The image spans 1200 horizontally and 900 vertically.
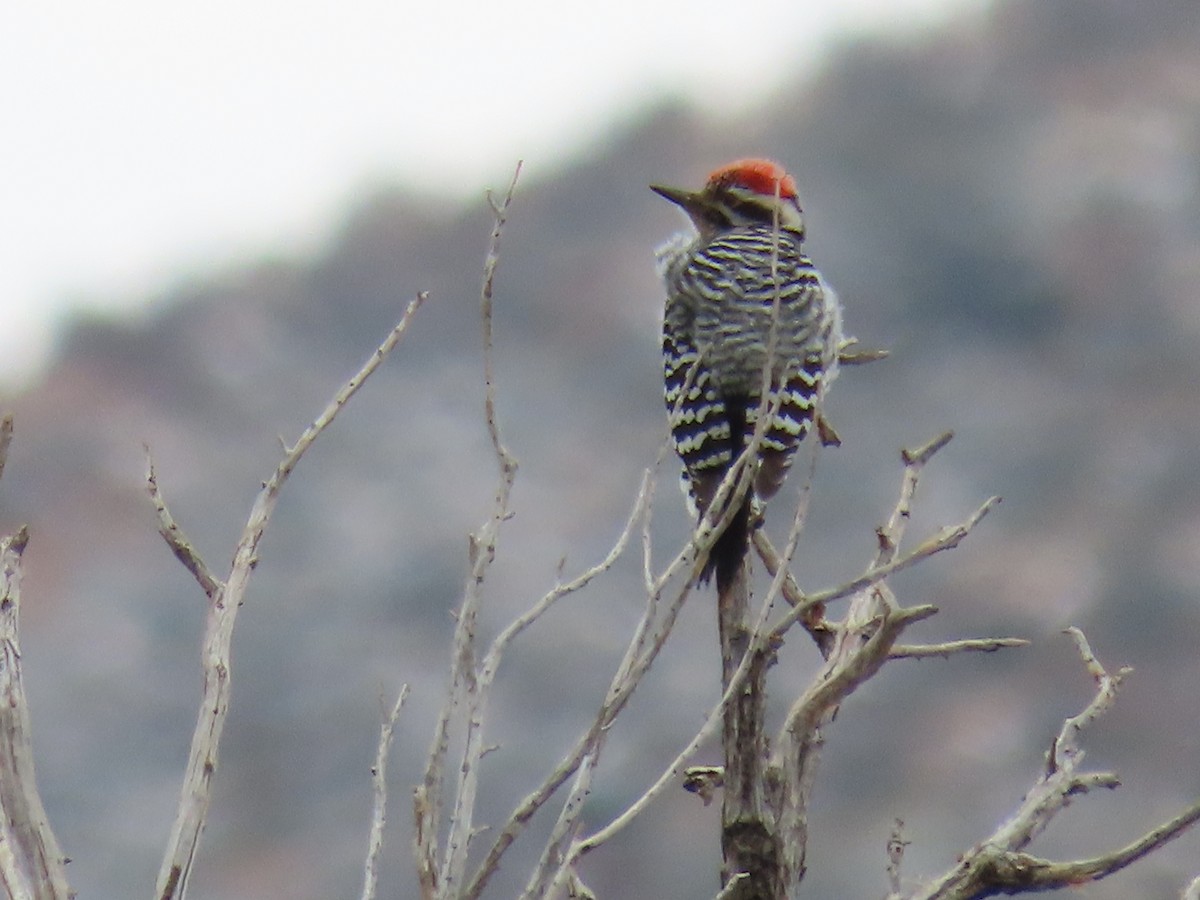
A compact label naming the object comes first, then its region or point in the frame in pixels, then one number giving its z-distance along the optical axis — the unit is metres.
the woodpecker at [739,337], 8.57
